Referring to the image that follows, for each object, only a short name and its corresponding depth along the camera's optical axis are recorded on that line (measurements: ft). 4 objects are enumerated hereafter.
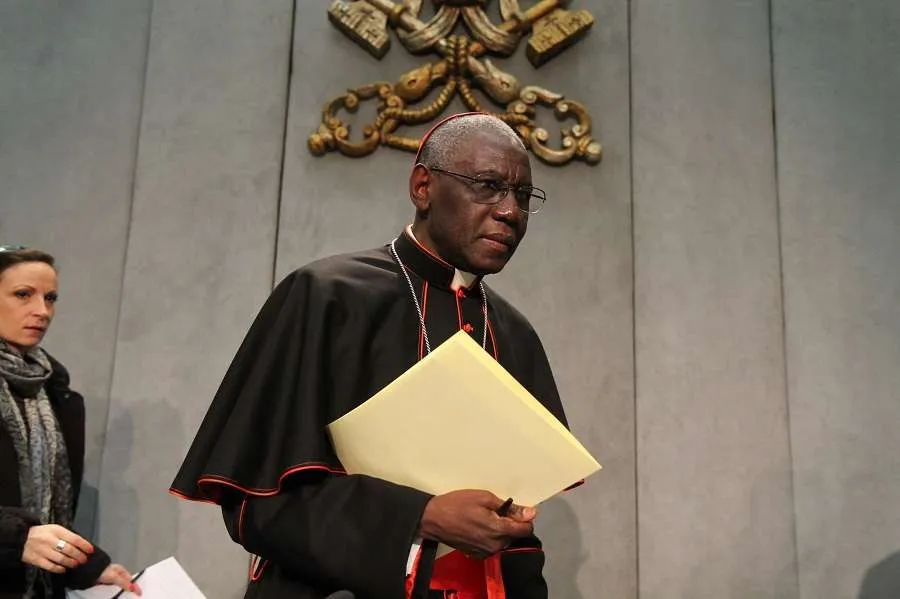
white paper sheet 7.51
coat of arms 11.24
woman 7.29
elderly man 4.70
